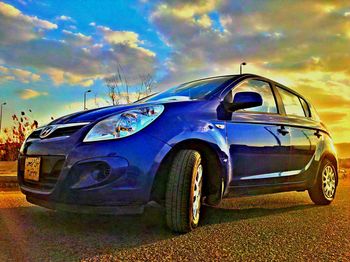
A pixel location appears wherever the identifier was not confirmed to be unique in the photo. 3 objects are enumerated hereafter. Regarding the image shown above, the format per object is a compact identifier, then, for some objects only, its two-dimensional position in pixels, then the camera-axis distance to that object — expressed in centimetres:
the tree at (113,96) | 1438
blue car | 339
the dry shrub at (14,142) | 1350
